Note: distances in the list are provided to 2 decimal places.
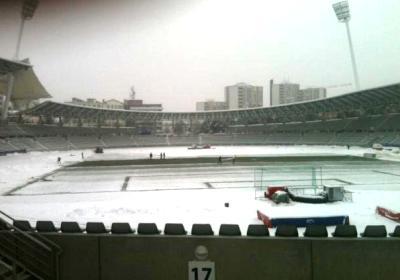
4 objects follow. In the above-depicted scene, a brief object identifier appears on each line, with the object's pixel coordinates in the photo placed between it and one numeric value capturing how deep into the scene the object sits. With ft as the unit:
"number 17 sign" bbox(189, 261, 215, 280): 17.71
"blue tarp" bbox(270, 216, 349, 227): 36.52
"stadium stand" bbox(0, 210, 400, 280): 19.76
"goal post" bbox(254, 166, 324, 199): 64.40
